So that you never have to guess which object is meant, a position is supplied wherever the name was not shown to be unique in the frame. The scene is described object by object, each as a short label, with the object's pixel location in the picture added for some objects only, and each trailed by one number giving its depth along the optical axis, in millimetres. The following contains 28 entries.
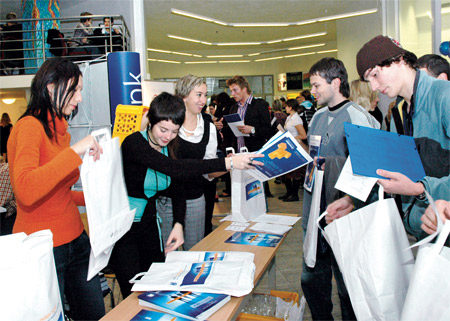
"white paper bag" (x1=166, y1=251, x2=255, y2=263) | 1641
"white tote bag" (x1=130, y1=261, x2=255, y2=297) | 1358
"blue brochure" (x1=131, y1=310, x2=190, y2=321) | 1244
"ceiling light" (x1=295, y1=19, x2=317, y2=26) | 10176
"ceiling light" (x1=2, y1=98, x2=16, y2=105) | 8736
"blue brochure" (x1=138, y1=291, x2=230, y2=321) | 1236
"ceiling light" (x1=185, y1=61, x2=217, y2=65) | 16783
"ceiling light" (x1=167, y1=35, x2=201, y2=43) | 12355
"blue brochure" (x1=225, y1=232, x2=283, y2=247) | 1978
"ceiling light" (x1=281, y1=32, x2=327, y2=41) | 12767
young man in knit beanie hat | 1316
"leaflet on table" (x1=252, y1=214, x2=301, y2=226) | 2344
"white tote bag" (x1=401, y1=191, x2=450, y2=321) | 956
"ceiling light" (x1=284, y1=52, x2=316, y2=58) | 15711
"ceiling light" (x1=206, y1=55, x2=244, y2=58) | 16469
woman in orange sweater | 1366
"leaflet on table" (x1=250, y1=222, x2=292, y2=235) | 2154
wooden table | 1294
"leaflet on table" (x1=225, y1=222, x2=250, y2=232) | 2230
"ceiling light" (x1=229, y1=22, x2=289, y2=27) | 10656
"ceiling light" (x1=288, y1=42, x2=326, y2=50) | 14719
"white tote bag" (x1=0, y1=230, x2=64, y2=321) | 995
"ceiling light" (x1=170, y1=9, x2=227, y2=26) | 8936
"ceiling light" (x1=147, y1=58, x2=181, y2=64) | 16031
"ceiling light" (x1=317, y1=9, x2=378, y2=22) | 8970
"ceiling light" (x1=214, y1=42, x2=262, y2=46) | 14023
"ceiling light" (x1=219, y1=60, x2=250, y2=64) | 17102
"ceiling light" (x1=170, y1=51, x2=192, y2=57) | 15395
